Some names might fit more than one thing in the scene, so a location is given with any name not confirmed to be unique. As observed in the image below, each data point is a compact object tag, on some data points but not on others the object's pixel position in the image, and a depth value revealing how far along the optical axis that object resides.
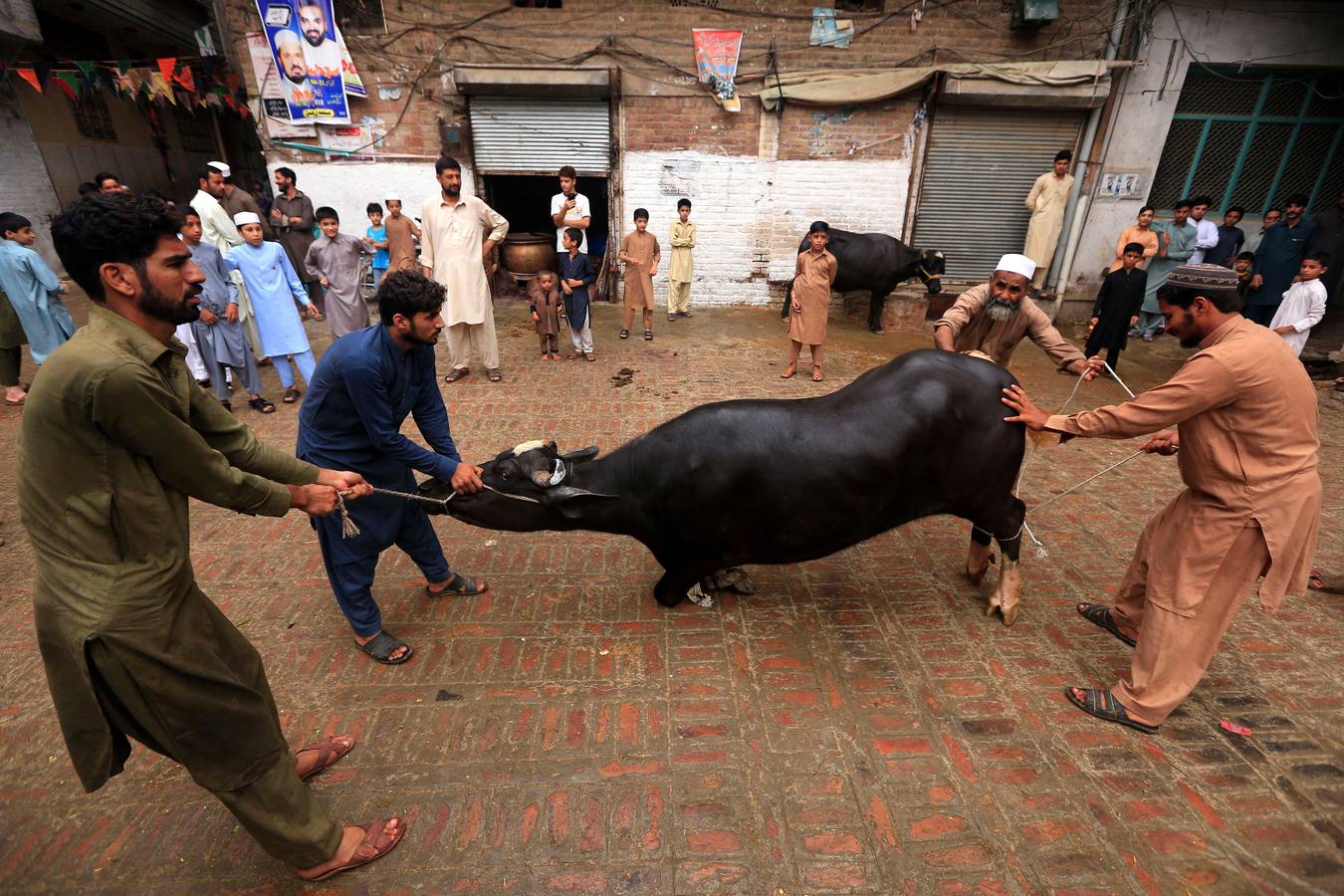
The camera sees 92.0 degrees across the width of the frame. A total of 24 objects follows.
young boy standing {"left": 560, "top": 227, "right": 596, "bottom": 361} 8.16
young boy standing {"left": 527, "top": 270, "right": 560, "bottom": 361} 8.35
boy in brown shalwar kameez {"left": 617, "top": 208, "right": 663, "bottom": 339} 9.23
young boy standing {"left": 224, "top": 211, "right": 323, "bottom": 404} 6.46
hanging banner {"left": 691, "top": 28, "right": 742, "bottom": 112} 9.71
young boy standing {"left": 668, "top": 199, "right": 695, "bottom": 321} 9.92
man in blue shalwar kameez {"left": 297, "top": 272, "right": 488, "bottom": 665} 3.07
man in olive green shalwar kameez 1.82
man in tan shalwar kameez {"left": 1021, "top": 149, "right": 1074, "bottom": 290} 10.18
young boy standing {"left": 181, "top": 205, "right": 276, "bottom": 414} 6.26
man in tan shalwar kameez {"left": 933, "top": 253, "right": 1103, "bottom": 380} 4.49
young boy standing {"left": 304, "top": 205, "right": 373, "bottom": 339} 7.47
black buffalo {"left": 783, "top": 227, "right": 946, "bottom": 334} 10.28
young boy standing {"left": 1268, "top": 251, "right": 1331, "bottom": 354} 6.91
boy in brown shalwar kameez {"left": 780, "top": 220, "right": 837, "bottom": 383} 7.66
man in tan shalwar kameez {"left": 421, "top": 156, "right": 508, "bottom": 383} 7.25
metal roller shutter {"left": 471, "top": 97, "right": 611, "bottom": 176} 10.24
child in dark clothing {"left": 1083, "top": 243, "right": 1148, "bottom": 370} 7.87
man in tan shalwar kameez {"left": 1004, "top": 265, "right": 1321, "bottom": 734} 2.79
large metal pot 11.55
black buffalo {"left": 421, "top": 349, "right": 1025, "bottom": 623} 3.51
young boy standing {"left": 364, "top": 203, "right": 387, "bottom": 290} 9.59
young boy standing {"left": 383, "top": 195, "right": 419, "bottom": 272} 9.07
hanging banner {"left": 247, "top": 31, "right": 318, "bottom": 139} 9.58
